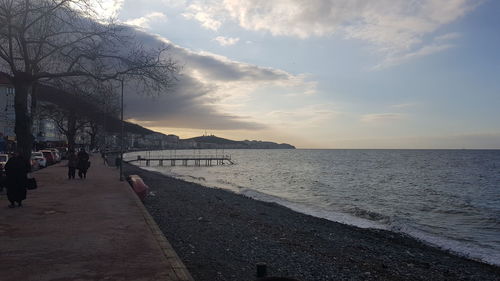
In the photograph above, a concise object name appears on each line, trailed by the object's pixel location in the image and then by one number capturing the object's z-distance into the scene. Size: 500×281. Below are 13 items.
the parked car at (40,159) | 33.28
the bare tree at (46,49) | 13.70
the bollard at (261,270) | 3.86
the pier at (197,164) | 84.85
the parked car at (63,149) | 70.01
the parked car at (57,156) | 45.91
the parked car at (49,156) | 40.44
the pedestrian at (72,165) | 22.55
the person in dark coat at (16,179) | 11.62
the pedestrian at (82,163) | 22.66
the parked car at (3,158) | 23.91
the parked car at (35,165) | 30.22
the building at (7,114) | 53.66
